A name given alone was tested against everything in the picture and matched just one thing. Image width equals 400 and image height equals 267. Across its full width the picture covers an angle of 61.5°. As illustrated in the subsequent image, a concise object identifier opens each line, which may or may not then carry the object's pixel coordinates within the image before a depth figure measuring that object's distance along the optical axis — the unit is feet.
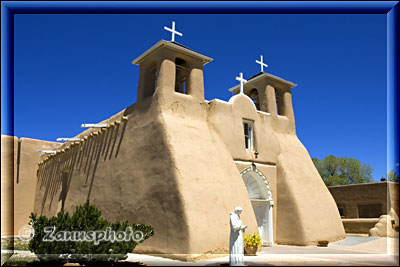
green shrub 24.75
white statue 26.61
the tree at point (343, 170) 124.36
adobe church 34.68
